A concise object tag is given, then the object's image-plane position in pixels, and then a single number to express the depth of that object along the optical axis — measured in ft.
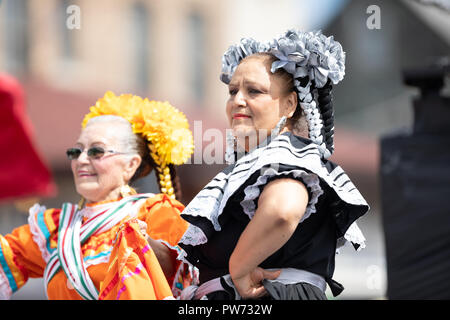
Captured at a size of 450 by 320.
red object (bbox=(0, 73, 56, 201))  21.34
